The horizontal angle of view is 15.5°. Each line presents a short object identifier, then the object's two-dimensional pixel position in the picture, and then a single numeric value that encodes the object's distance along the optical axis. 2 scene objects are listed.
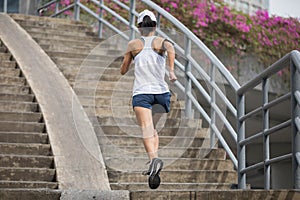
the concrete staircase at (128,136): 11.25
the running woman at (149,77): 8.58
